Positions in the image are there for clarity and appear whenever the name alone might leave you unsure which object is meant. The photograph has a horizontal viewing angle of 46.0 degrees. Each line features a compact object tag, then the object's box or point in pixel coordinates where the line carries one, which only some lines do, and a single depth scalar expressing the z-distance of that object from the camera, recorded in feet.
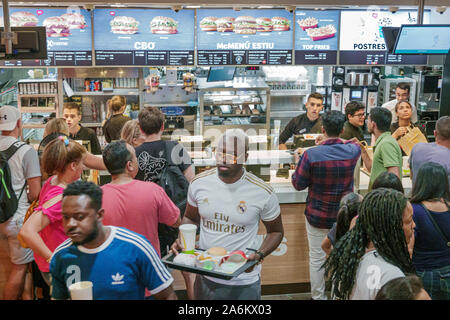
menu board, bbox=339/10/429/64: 22.30
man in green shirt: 13.62
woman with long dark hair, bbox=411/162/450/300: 9.77
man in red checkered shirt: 12.62
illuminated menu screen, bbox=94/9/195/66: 21.39
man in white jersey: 9.73
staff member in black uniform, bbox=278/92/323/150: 19.43
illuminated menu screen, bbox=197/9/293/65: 21.62
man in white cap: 12.19
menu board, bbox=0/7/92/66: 20.99
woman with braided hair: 7.29
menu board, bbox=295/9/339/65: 22.00
